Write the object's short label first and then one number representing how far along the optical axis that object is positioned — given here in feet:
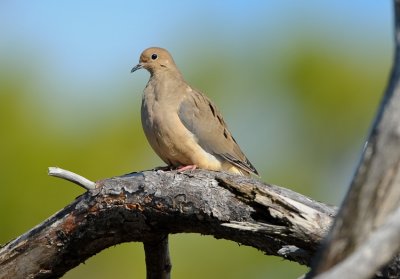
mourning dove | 39.93
